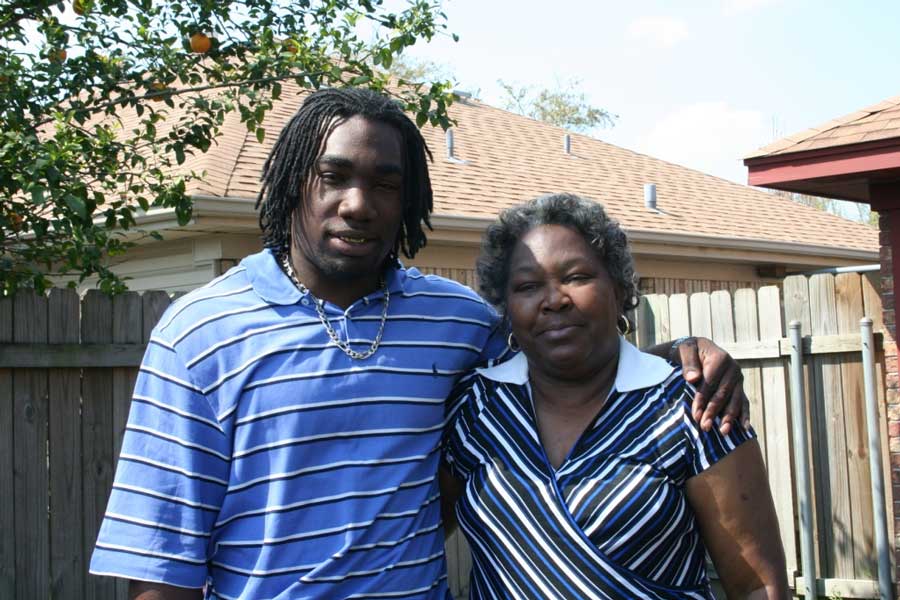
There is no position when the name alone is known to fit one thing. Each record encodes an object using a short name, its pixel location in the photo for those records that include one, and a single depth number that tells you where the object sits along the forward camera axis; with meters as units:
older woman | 2.36
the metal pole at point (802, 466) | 6.43
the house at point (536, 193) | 8.70
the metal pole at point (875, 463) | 6.15
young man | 2.26
